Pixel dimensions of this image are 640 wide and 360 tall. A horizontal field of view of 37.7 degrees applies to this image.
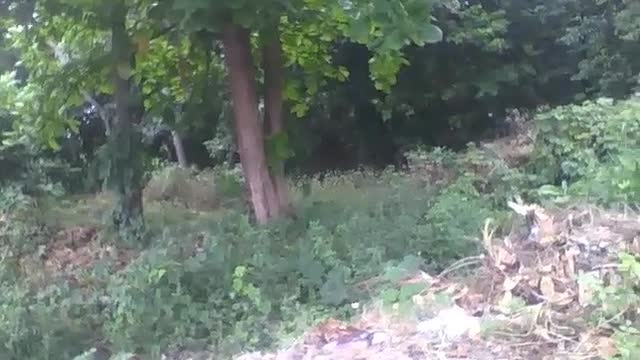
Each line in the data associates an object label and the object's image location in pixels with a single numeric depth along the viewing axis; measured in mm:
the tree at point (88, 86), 7191
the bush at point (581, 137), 6902
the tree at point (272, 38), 5410
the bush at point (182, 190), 9664
